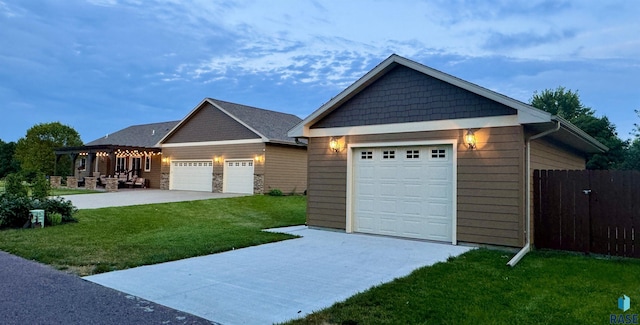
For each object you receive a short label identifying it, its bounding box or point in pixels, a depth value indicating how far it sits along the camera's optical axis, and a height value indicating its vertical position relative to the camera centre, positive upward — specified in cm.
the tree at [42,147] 3372 +207
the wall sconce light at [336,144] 984 +82
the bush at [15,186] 1075 -44
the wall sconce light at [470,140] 788 +80
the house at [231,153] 1919 +115
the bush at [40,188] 1049 -47
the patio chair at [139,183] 2414 -63
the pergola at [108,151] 2206 +124
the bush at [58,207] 1000 -94
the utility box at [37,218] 942 -114
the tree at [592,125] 2273 +350
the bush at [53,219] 976 -120
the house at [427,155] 755 +52
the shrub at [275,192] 1878 -80
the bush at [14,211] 936 -99
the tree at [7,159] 3748 +107
